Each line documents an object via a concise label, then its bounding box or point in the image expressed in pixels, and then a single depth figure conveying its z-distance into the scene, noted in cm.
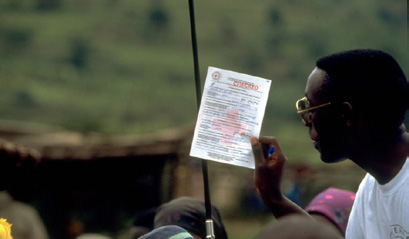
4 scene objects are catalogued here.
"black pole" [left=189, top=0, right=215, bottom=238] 542
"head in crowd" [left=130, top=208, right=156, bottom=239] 878
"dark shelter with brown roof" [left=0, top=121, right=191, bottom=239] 2553
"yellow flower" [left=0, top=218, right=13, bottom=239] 534
